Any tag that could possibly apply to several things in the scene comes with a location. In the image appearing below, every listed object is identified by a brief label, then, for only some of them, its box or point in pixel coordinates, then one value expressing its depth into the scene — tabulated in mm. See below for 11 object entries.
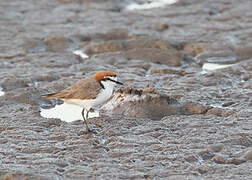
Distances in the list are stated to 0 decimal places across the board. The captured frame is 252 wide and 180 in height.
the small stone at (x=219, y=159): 13453
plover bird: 15820
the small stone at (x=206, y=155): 13798
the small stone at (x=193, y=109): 17234
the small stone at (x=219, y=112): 16734
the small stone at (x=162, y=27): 26203
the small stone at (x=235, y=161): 13341
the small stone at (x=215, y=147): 14164
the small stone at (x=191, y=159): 13594
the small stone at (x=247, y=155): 13481
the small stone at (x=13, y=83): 19653
